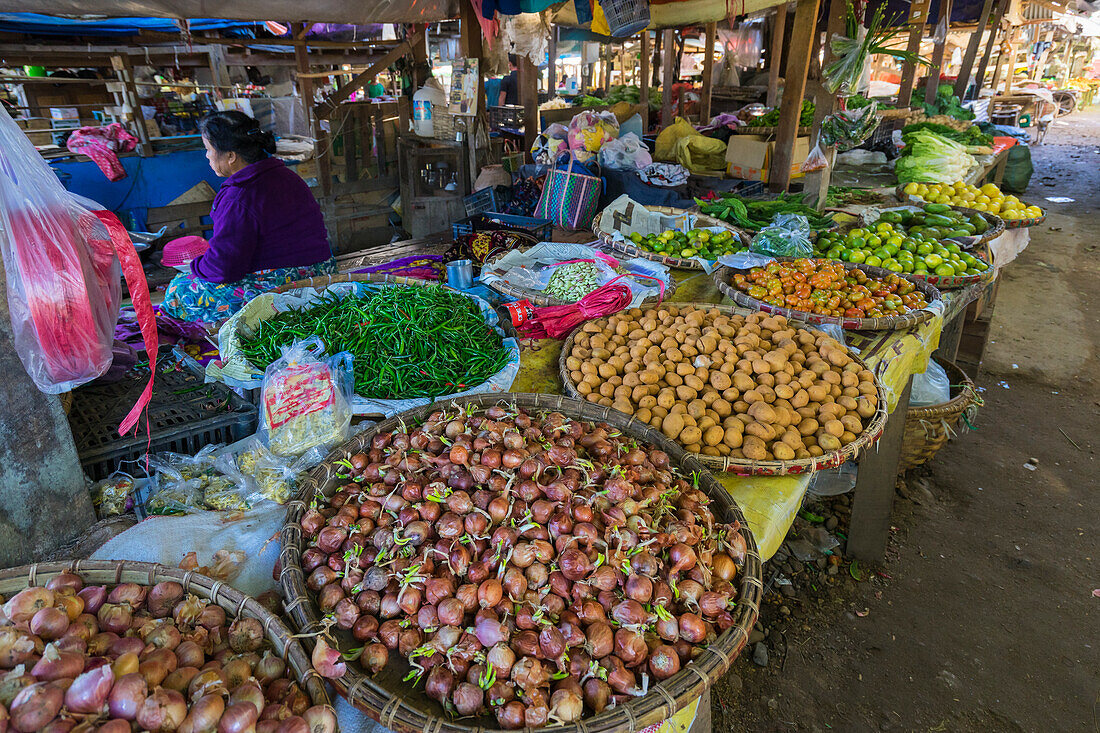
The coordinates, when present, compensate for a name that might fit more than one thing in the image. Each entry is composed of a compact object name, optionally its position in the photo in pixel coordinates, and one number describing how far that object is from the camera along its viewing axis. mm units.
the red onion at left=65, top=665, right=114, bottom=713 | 1058
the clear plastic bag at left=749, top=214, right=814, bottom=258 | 3865
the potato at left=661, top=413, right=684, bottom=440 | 2135
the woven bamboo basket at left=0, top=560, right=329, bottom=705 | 1312
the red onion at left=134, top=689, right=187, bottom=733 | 1048
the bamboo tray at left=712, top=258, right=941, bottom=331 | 3004
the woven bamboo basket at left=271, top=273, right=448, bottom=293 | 3096
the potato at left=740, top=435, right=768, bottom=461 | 2055
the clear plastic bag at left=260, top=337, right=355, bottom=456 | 2033
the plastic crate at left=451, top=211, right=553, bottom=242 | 5199
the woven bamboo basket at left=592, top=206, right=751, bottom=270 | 3941
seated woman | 3264
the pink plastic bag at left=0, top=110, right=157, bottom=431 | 1535
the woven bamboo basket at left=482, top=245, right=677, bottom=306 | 3197
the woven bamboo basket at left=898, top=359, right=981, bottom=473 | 3682
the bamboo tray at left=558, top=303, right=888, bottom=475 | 2020
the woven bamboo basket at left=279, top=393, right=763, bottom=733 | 1199
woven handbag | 5980
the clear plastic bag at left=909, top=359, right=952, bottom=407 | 3936
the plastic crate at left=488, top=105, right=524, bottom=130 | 11359
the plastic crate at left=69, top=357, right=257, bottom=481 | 2043
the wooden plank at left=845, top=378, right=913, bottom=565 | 3217
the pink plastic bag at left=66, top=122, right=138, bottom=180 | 6250
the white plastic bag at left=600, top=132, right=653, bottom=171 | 6551
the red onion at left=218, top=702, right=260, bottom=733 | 1060
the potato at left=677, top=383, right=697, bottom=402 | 2318
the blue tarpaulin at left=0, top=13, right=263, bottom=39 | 7055
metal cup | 3442
